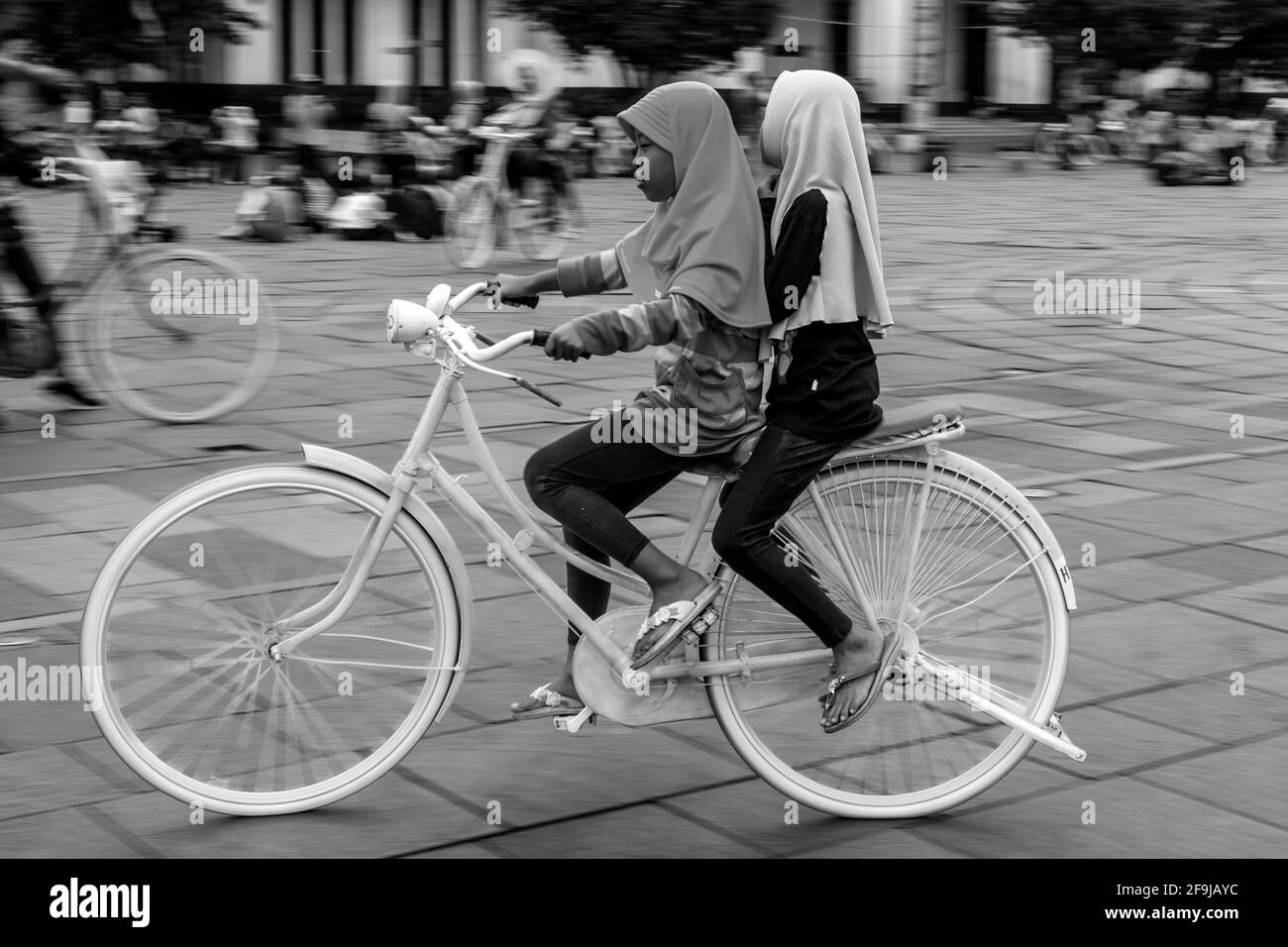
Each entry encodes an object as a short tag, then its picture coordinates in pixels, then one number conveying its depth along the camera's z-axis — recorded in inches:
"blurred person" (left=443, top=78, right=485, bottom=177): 660.1
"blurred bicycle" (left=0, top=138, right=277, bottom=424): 291.9
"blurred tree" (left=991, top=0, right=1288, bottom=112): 1362.0
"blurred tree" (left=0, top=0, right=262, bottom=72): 1047.0
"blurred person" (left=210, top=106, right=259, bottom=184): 940.6
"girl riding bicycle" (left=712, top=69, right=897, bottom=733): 129.6
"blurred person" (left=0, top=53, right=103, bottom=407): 280.1
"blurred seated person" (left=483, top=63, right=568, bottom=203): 531.8
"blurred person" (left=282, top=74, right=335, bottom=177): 641.6
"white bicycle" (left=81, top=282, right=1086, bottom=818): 133.6
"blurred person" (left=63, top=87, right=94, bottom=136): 974.6
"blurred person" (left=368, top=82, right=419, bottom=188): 620.7
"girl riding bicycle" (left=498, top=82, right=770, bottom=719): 128.4
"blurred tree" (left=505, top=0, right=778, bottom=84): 1175.0
